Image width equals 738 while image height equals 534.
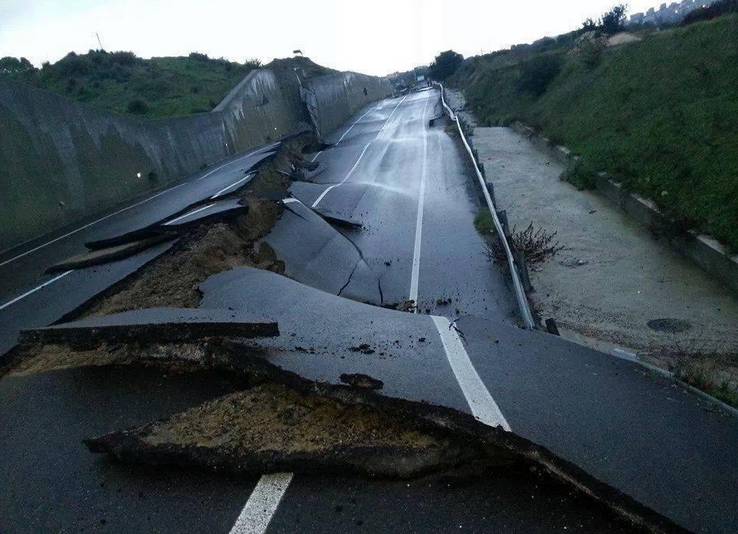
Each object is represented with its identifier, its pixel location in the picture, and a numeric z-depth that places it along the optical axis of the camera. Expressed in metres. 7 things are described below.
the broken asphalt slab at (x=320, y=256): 9.47
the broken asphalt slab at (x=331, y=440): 3.32
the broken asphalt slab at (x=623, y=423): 3.06
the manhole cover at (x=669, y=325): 7.37
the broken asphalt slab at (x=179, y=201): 10.01
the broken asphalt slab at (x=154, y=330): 4.48
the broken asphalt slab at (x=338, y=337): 4.04
